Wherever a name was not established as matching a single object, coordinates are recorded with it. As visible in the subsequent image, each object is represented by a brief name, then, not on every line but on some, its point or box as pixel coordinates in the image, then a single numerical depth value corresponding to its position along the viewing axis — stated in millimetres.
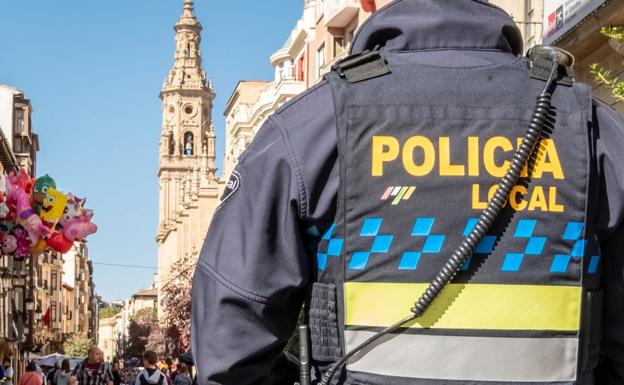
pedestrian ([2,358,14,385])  15508
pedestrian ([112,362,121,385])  17000
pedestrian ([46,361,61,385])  20203
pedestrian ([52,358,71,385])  19236
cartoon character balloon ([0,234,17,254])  17188
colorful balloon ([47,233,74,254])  18172
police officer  2500
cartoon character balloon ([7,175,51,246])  17328
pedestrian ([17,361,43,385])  16062
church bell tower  153750
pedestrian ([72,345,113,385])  15852
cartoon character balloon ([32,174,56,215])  18000
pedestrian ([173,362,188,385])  19359
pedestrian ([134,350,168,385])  15991
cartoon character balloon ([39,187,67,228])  18047
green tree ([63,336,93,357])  110812
